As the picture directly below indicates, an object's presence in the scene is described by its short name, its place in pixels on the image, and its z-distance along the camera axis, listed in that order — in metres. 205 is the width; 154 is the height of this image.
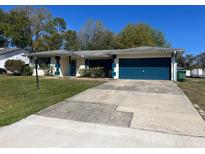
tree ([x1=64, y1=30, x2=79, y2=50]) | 38.91
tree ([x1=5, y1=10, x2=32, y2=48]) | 34.75
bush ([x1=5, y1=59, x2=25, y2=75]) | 21.23
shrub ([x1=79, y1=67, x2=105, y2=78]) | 18.22
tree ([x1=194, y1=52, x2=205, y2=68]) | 38.07
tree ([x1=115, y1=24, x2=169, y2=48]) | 35.50
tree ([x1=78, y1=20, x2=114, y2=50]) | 36.94
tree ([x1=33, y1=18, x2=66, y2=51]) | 35.81
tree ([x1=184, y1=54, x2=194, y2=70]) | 39.26
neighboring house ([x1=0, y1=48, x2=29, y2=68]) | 25.73
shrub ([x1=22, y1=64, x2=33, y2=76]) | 20.42
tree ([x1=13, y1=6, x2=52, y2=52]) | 36.53
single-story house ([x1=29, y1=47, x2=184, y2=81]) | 15.11
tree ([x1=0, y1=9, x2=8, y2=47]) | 34.00
